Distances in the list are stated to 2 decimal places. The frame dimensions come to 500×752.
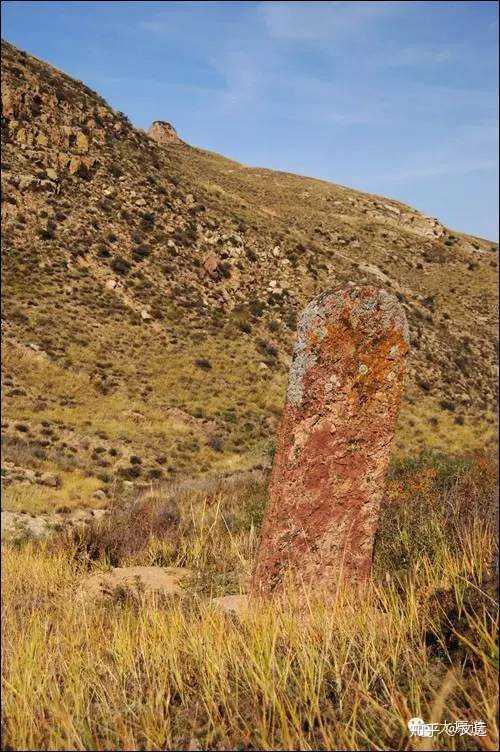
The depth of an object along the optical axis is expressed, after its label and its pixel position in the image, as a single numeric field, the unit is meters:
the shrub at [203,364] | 28.82
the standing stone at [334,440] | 4.39
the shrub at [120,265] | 32.75
